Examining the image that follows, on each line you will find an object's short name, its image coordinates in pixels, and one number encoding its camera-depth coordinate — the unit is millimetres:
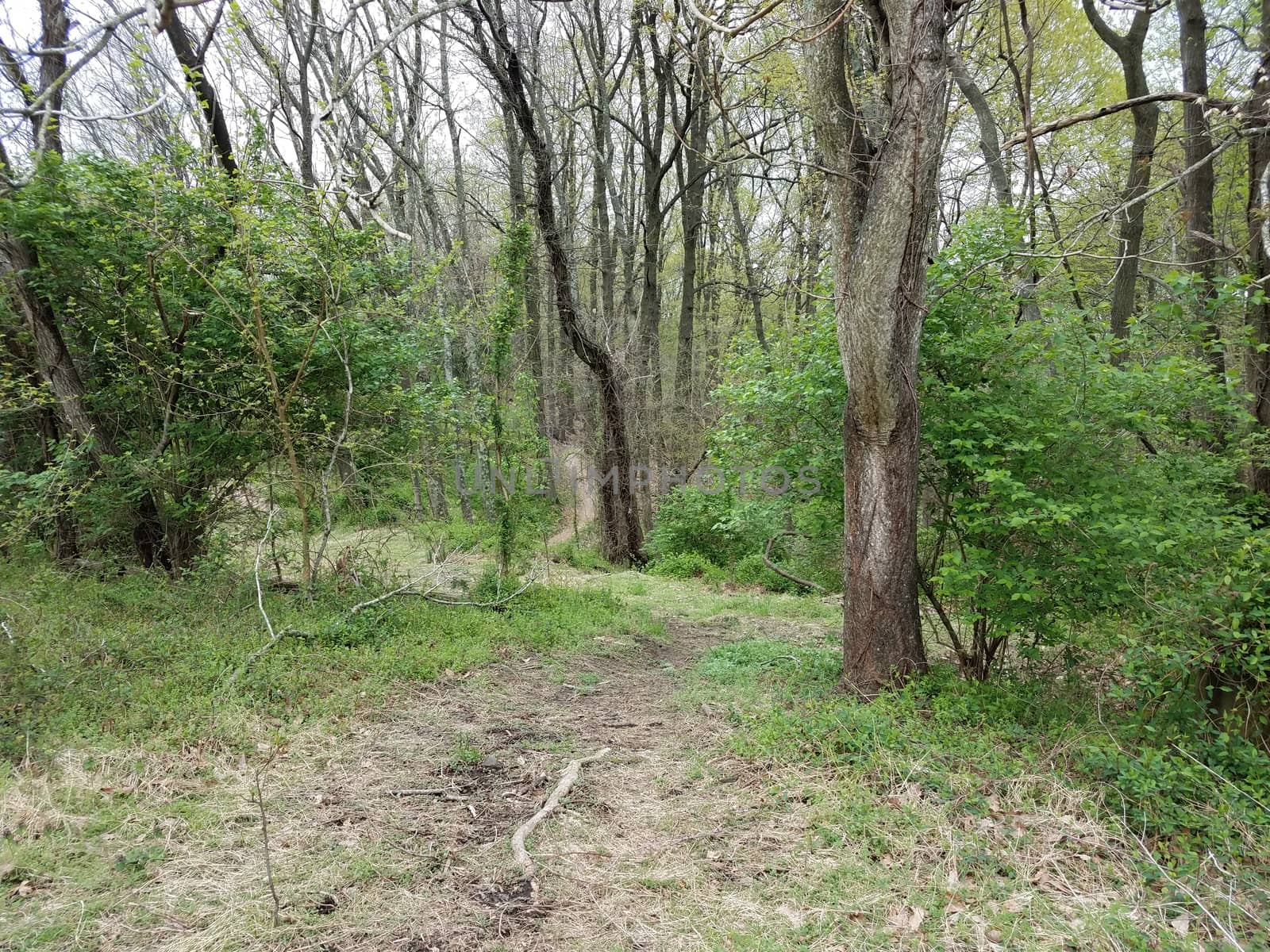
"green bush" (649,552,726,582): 11086
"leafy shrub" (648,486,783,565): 11805
